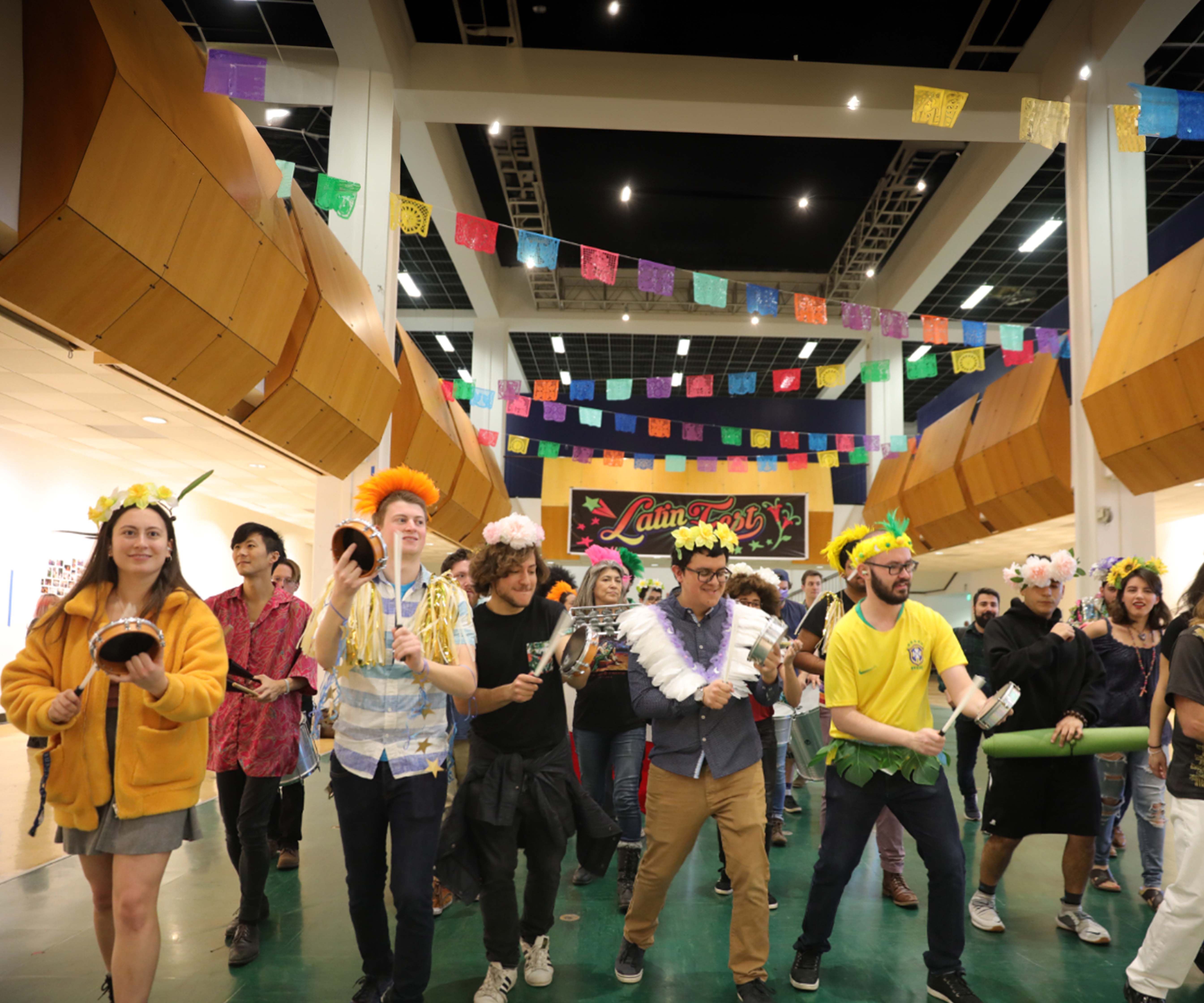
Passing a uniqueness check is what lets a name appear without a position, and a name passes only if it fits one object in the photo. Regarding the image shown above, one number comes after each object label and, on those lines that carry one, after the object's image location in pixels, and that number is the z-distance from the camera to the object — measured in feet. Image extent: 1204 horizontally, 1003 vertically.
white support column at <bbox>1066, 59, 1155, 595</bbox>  29.53
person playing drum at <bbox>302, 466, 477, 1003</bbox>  8.77
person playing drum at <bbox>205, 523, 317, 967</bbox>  11.53
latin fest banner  57.21
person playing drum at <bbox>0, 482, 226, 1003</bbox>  7.89
